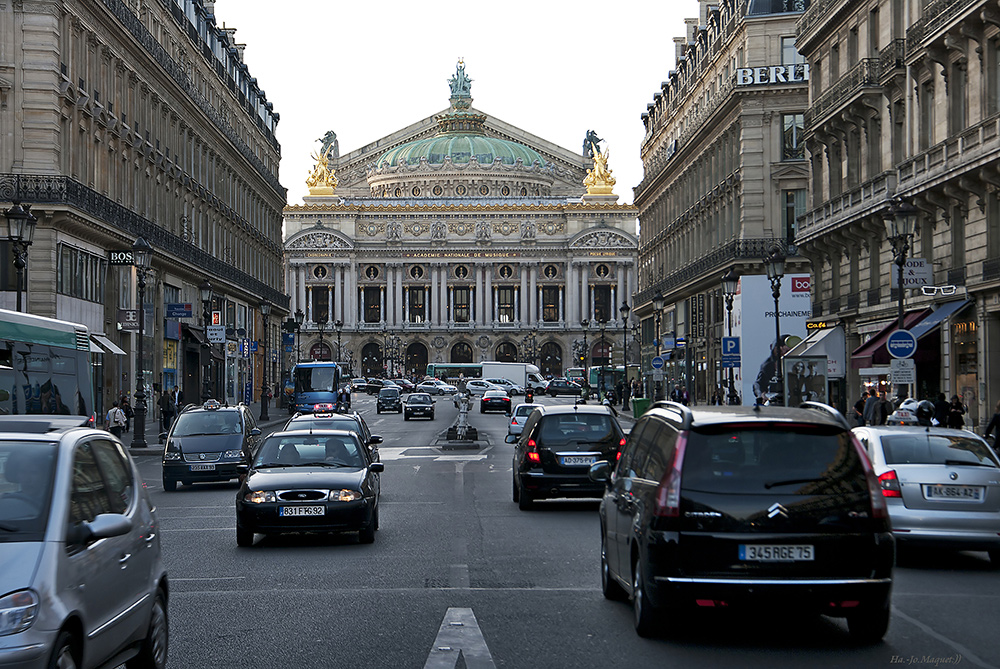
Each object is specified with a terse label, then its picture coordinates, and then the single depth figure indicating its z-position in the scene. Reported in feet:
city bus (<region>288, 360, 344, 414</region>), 221.05
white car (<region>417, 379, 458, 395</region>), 351.87
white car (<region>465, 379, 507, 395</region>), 354.86
